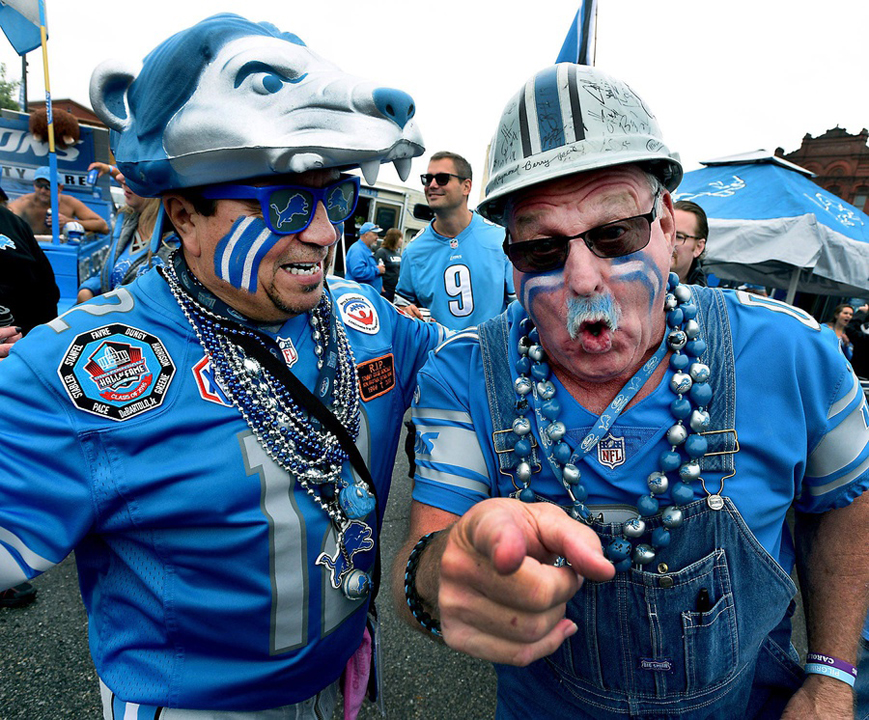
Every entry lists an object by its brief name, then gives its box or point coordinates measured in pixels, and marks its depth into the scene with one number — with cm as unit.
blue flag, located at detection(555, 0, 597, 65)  168
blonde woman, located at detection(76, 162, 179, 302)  273
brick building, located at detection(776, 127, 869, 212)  2586
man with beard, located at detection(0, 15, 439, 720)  109
